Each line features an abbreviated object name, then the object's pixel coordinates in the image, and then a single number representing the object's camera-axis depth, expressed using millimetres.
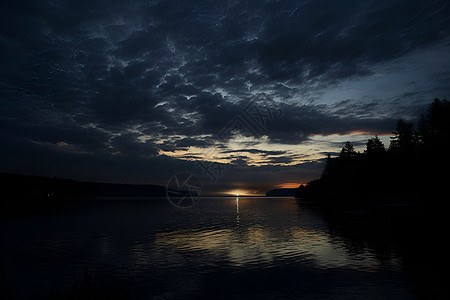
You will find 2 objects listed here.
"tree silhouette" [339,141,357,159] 116925
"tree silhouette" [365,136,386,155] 90838
